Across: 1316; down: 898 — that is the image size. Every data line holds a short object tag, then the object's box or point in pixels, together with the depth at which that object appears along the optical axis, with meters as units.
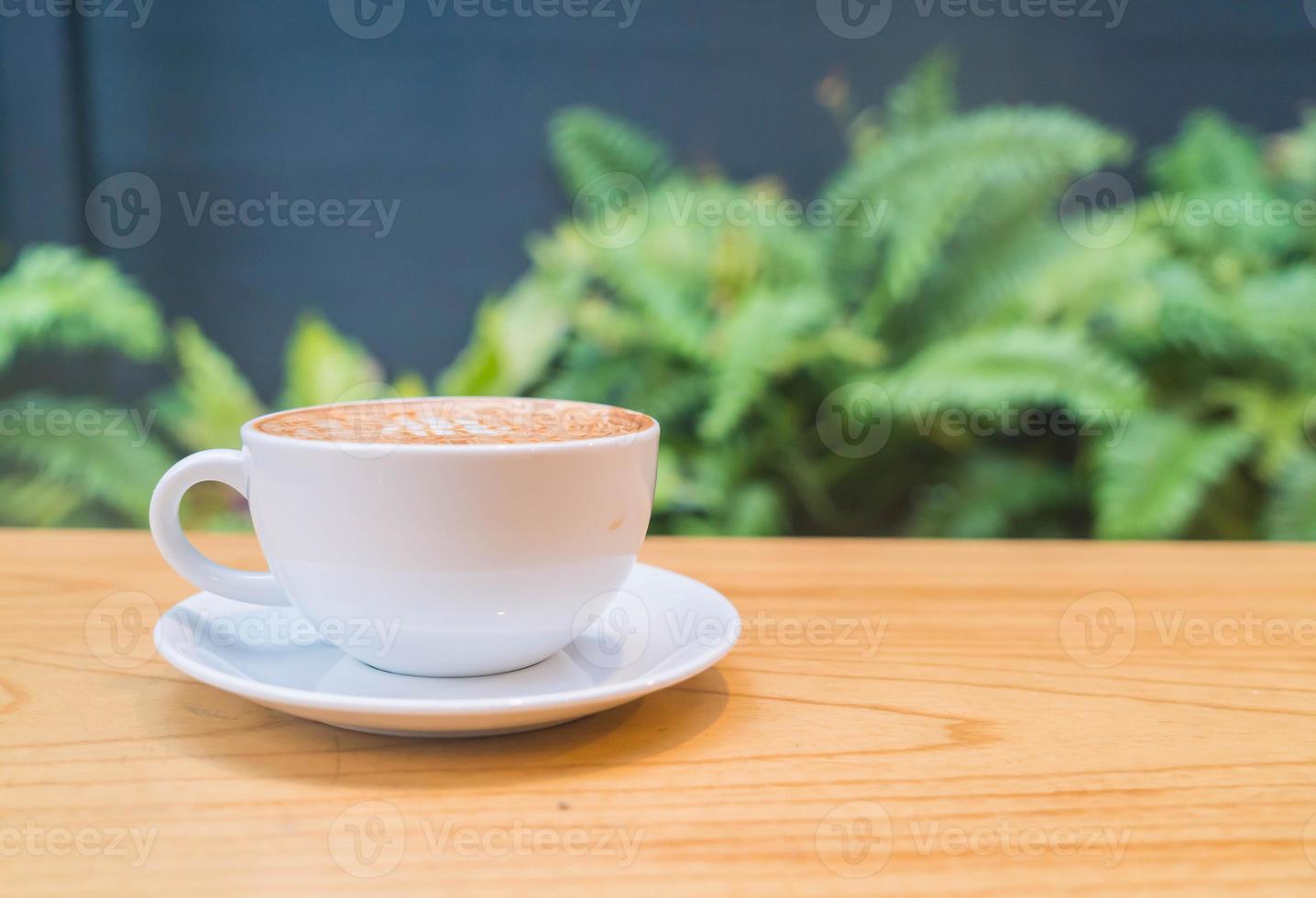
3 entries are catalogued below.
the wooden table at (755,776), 0.39
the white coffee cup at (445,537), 0.50
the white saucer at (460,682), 0.46
